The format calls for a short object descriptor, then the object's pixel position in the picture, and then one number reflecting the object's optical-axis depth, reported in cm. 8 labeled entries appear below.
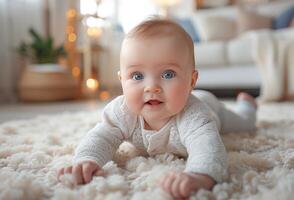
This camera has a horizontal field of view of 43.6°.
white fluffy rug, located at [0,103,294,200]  46
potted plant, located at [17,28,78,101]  249
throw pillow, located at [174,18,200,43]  308
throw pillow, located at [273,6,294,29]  293
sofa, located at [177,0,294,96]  247
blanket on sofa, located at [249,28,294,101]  222
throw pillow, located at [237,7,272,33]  299
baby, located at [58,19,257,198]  53
